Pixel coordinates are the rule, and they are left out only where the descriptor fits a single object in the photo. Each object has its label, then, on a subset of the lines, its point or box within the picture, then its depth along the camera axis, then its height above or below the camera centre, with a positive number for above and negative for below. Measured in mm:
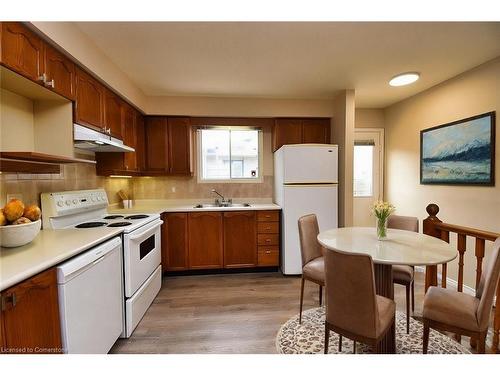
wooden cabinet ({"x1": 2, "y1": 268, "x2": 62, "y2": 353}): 1026 -621
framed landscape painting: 2506 +304
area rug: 1818 -1297
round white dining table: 1473 -489
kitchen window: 3965 +429
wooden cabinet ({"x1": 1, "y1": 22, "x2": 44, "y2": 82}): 1360 +795
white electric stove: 1993 -462
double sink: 3698 -390
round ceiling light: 2718 +1157
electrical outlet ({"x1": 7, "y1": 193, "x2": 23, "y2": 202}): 1668 -105
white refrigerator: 3236 -136
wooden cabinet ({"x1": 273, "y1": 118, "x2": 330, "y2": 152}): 3730 +753
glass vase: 1947 -411
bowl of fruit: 1306 -241
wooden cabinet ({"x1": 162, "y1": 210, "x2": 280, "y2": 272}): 3316 -840
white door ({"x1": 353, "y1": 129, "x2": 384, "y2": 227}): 4141 +119
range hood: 1986 +347
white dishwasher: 1300 -747
